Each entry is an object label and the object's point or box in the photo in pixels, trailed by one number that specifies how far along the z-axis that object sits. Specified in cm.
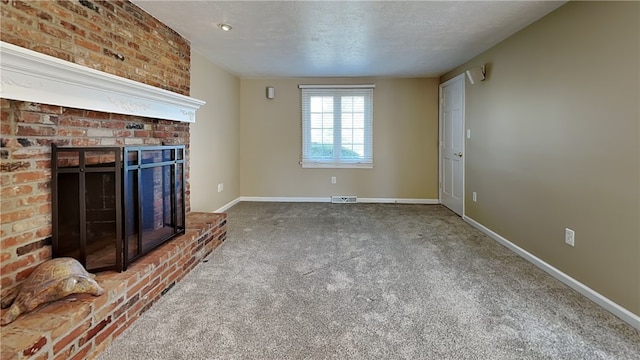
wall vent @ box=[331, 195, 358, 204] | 548
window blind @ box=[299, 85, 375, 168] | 539
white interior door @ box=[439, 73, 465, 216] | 440
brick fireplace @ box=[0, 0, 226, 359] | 143
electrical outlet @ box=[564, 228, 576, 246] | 235
